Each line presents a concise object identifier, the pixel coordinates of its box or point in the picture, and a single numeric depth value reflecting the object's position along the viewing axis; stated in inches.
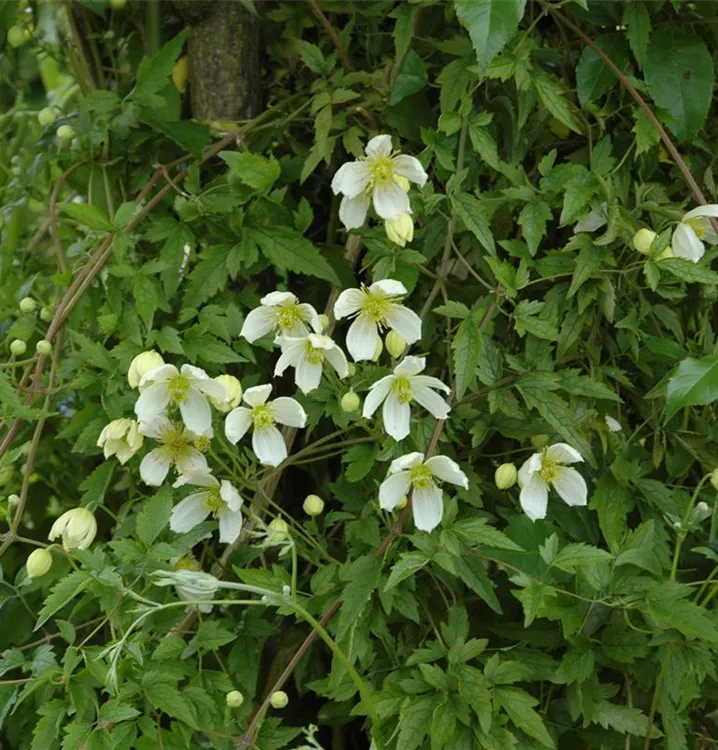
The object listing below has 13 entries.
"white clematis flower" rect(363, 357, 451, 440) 41.1
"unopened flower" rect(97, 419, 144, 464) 43.5
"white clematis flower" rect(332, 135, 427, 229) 42.9
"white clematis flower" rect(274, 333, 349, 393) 42.1
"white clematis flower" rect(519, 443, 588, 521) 43.1
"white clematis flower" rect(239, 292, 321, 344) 44.0
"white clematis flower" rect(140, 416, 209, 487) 43.0
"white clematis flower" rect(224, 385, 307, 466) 41.9
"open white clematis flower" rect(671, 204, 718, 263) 44.3
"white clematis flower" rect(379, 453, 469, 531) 40.8
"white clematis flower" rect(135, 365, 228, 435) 41.4
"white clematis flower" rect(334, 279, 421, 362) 42.6
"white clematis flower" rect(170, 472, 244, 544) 44.1
